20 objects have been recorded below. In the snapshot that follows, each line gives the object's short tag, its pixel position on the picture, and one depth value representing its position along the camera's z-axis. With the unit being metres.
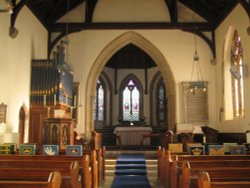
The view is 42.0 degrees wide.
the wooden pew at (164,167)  5.15
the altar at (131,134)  13.66
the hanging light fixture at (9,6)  4.23
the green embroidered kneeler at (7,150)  5.64
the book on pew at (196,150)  5.46
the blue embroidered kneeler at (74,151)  5.11
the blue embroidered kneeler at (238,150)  5.54
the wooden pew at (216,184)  2.28
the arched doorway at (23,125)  8.75
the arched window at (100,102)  15.98
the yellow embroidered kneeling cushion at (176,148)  6.33
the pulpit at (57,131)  7.69
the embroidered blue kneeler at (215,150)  5.44
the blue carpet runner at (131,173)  6.41
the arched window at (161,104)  16.23
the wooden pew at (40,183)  2.20
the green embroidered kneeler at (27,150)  5.39
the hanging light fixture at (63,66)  8.42
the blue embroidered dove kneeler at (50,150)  5.34
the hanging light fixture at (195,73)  11.27
